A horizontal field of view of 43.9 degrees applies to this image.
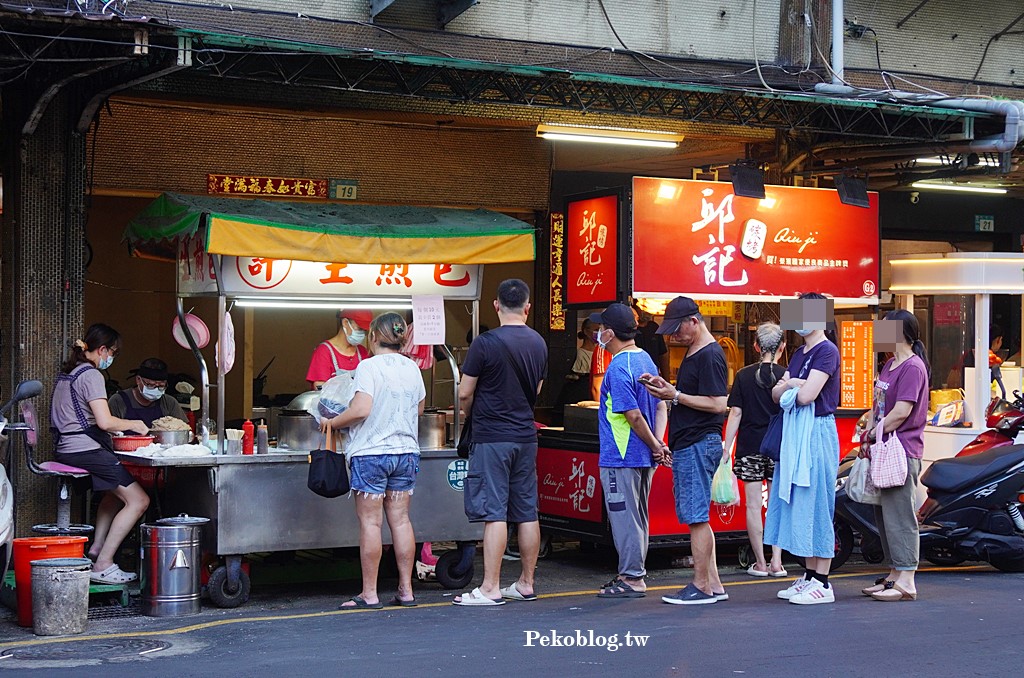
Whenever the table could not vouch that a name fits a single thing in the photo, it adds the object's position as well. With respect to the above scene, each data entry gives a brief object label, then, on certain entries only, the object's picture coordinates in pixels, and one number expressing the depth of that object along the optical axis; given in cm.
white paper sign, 966
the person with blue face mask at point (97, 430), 868
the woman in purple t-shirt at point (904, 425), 845
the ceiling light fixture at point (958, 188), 1530
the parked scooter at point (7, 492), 712
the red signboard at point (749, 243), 1116
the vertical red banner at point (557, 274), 1459
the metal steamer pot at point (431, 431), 945
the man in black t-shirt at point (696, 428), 827
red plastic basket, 891
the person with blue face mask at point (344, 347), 959
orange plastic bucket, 809
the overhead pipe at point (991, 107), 1098
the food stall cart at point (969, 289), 1268
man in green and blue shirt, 849
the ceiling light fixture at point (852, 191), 1209
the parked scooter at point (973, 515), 985
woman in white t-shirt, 823
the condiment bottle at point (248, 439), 882
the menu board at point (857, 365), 1236
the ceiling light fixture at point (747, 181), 1154
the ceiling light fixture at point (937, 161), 1242
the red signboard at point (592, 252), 1105
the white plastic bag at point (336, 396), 843
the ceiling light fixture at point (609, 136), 1144
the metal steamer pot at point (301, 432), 902
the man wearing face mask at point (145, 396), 963
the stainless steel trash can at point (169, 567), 820
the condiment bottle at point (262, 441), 879
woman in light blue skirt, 829
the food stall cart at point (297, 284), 859
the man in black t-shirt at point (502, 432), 828
